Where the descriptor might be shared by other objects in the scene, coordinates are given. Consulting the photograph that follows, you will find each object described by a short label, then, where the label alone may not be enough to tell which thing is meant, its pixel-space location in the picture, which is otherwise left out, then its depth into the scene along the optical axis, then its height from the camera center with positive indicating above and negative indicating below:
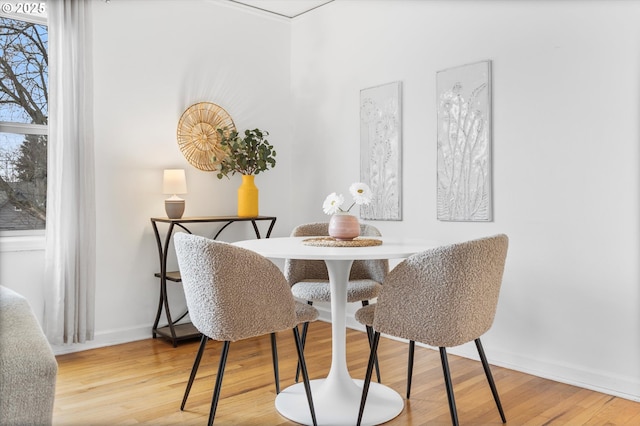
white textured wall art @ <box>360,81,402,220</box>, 3.72 +0.44
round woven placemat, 2.38 -0.15
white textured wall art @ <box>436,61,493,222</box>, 3.20 +0.41
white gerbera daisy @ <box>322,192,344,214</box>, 2.56 +0.03
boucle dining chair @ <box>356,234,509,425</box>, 2.01 -0.33
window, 3.33 +0.55
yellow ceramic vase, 4.02 +0.09
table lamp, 3.69 +0.14
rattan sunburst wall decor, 3.96 +0.57
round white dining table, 2.29 -0.84
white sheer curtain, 3.27 +0.19
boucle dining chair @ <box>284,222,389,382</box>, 2.79 -0.37
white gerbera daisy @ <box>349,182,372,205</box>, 2.53 +0.08
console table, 3.57 -0.44
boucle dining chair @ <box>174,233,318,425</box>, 2.08 -0.33
